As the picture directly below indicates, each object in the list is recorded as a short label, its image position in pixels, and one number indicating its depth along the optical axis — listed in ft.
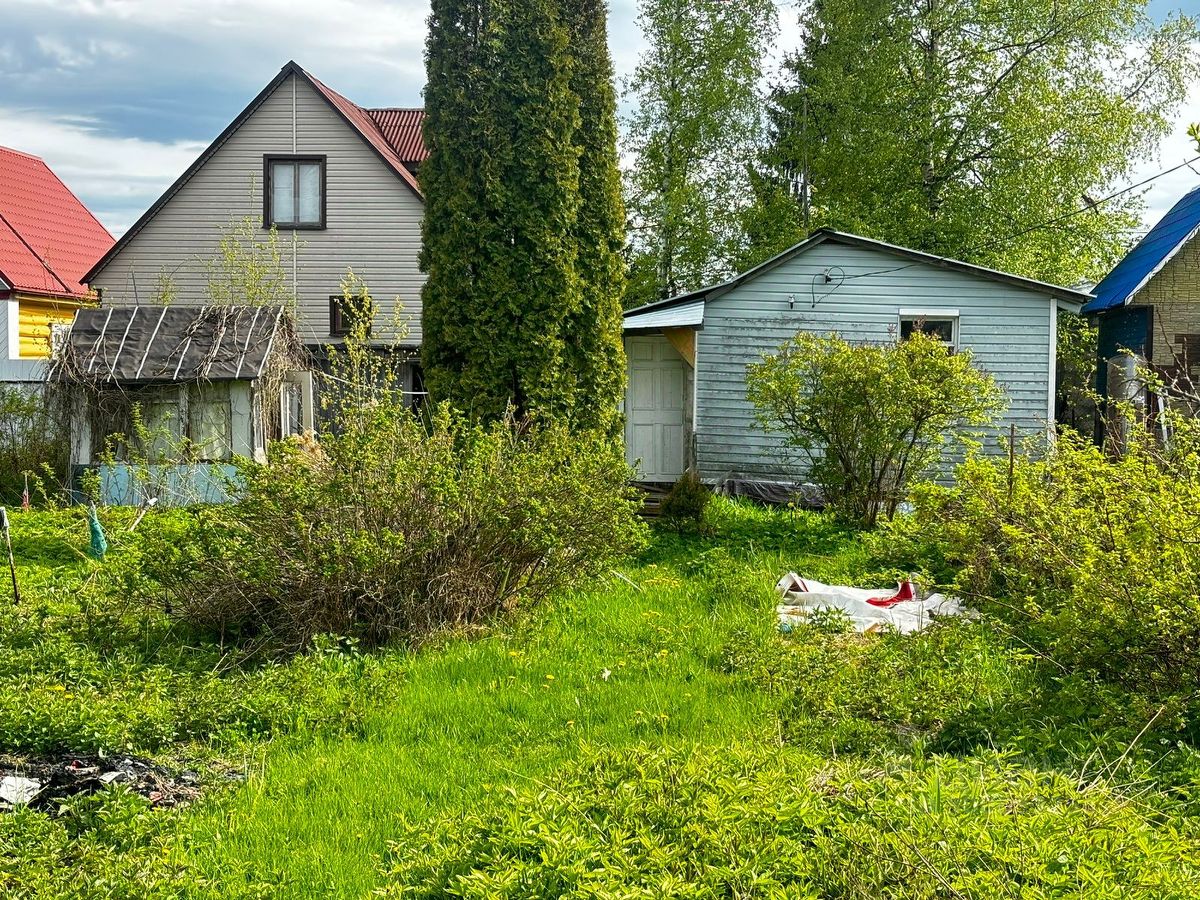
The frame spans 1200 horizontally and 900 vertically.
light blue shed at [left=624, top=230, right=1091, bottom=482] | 46.80
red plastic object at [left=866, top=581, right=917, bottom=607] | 24.19
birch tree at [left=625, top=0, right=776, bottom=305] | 83.25
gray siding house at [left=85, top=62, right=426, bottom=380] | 65.67
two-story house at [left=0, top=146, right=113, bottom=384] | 69.00
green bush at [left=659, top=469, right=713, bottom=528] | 35.37
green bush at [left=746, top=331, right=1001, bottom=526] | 33.14
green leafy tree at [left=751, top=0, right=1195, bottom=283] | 65.82
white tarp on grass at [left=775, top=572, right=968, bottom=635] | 22.20
